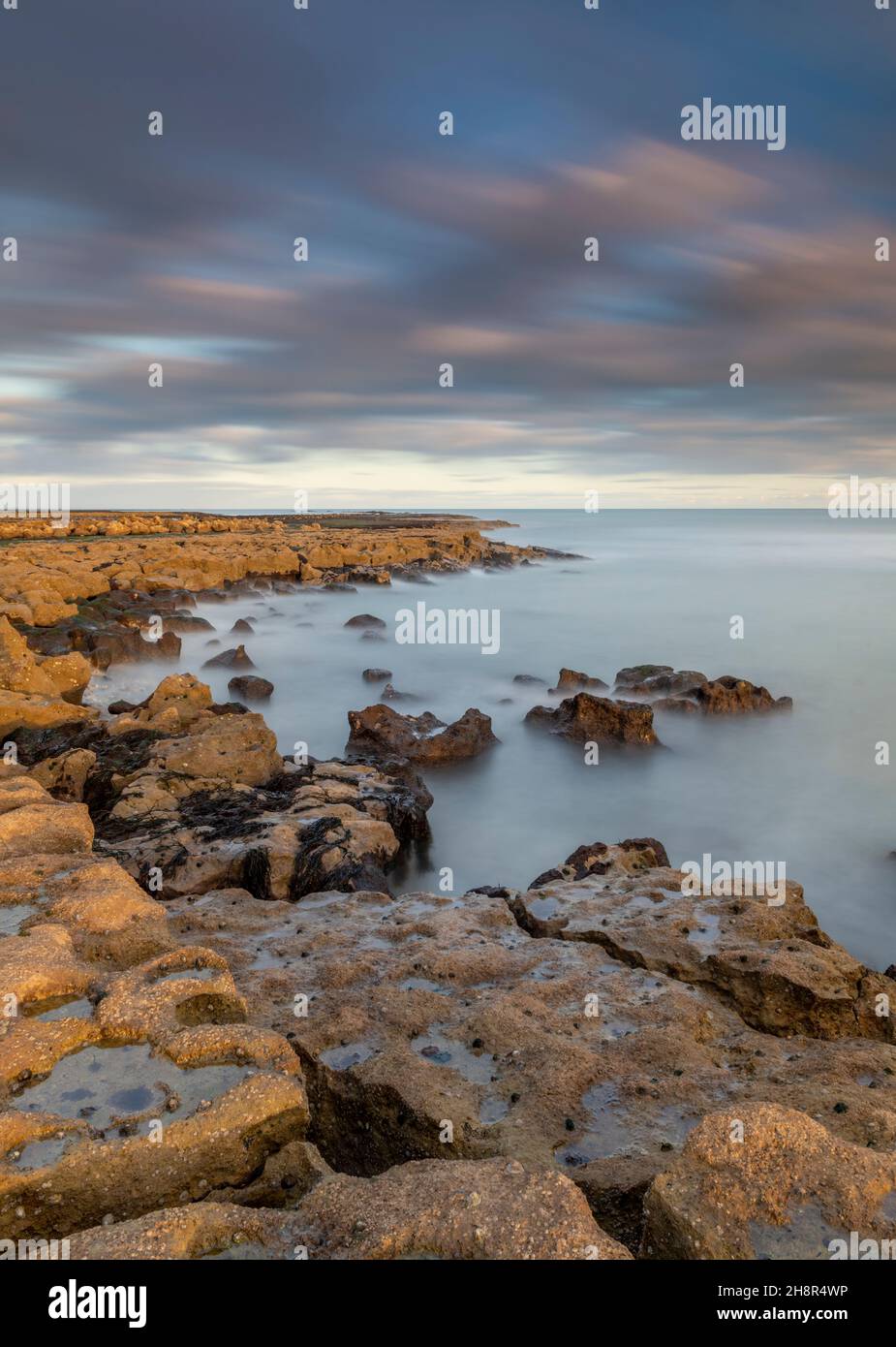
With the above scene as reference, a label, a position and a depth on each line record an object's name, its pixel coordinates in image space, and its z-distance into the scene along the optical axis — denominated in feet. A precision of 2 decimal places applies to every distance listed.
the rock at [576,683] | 79.51
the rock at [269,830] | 31.91
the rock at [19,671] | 51.47
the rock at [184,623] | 98.78
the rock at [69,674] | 57.21
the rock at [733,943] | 21.44
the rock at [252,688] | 73.41
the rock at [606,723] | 62.23
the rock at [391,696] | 74.49
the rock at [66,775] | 40.04
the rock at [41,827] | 25.84
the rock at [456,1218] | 10.81
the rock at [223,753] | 42.27
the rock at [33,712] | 46.71
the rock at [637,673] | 79.97
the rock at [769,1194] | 11.54
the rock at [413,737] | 56.29
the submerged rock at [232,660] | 82.17
